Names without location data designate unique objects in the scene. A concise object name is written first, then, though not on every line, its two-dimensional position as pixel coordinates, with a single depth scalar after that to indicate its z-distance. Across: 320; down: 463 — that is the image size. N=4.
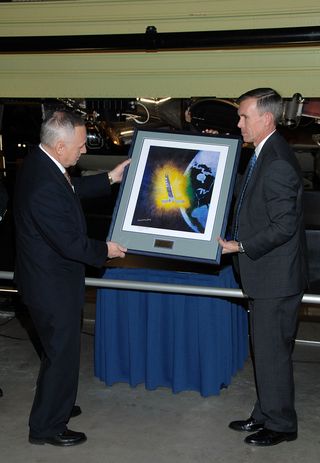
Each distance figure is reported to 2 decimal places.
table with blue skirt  4.51
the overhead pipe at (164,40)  3.71
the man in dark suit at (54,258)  3.55
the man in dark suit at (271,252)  3.51
